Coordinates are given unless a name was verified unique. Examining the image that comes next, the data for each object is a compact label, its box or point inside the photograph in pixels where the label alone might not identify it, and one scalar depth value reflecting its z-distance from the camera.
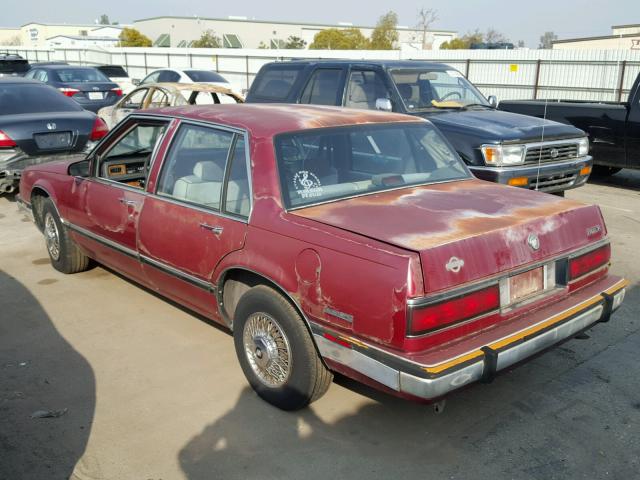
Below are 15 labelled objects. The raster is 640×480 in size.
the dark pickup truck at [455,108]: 7.09
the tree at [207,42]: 67.50
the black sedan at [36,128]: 8.35
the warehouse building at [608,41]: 44.49
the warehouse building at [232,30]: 86.69
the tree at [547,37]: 95.30
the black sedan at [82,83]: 17.42
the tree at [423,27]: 56.37
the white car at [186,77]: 18.05
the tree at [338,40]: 65.50
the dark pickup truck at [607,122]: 9.72
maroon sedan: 3.02
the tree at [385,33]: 64.75
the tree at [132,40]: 68.69
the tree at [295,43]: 75.08
